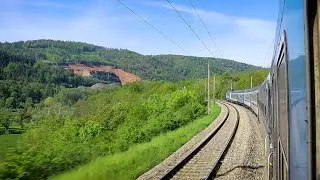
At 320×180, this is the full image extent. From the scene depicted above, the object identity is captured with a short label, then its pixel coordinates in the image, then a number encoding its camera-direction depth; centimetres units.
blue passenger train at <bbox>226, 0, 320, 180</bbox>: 207
